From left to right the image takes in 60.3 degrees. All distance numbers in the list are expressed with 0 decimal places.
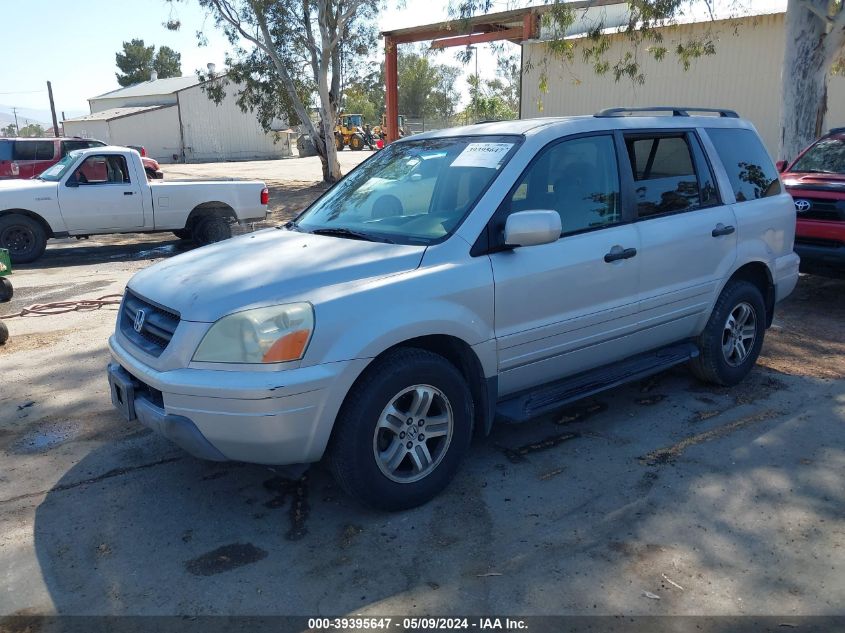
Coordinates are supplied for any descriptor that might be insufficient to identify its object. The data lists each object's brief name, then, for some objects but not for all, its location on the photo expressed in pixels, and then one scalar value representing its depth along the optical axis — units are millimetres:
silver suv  3277
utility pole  37200
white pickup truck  11289
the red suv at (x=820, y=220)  7547
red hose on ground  7963
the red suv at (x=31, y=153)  16516
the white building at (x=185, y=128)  45000
